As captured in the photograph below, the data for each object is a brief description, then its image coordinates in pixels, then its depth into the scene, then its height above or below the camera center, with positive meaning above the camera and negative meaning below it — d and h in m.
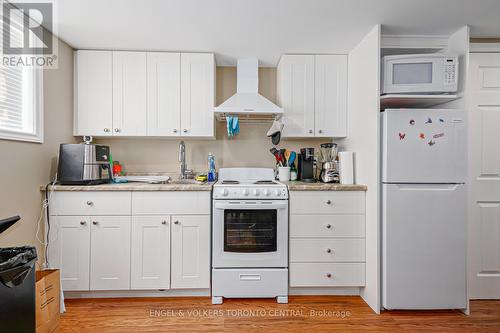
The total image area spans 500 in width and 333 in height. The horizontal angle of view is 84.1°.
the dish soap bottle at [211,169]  2.90 -0.04
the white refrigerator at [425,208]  2.11 -0.32
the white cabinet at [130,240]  2.27 -0.62
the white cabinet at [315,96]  2.77 +0.71
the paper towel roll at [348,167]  2.53 -0.01
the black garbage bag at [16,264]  1.44 -0.54
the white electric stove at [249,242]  2.31 -0.64
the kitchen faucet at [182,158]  2.85 +0.08
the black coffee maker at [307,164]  2.79 +0.02
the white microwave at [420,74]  2.16 +0.73
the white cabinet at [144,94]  2.66 +0.70
